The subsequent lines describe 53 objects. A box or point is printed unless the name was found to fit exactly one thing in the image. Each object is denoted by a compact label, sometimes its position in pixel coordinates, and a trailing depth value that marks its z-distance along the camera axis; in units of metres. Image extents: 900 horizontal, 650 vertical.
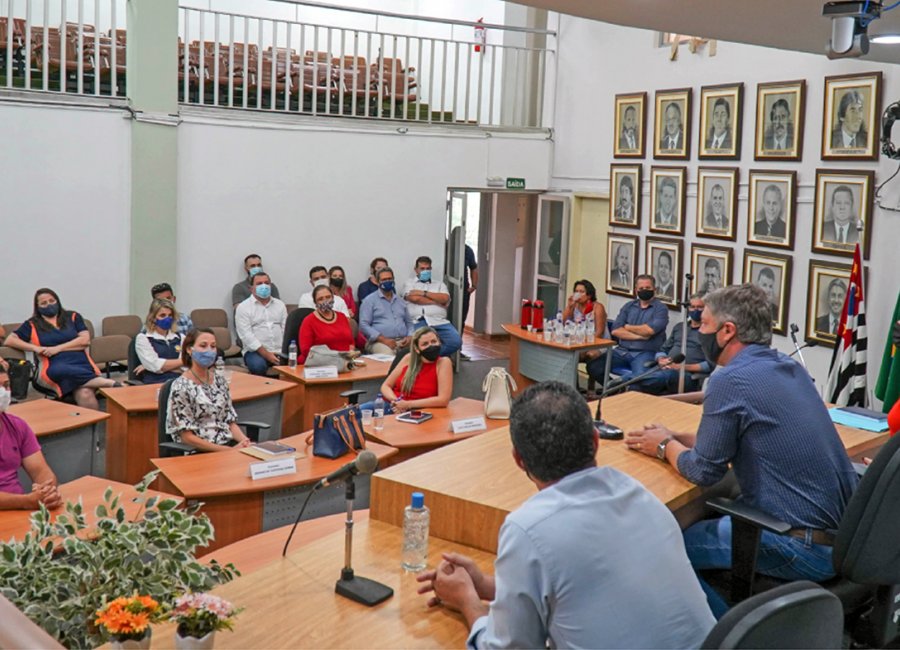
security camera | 4.10
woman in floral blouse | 5.25
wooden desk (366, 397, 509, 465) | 5.09
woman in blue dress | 7.60
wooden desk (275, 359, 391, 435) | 6.79
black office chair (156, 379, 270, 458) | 5.19
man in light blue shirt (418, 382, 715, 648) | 1.93
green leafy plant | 2.17
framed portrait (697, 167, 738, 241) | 8.95
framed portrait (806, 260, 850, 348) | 7.85
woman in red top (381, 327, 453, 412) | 6.04
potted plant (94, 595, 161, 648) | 1.95
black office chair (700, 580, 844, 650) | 1.66
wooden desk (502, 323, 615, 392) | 8.66
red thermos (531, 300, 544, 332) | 9.23
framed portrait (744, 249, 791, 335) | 8.41
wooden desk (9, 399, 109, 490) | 5.23
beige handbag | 5.57
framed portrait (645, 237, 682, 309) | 9.70
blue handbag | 4.72
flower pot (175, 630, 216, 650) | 2.11
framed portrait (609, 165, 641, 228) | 10.21
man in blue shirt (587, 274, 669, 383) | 8.94
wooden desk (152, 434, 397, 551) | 4.28
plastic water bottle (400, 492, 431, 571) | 2.74
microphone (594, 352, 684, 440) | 3.64
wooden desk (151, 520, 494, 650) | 2.31
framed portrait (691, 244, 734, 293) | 9.09
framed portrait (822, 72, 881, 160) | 7.48
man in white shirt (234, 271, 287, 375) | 8.95
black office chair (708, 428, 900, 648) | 2.76
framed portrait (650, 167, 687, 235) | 9.62
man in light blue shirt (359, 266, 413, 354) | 9.55
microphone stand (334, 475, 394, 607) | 2.51
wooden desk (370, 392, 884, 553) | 2.86
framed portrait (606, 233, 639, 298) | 10.34
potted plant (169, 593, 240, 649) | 2.09
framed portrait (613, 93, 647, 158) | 10.10
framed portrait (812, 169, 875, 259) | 7.57
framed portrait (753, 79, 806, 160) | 8.22
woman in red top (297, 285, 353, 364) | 7.78
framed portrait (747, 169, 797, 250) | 8.33
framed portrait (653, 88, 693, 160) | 9.51
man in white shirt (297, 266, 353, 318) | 9.80
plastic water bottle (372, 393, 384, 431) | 5.27
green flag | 7.00
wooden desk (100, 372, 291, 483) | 5.87
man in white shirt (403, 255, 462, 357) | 10.27
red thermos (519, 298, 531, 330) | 9.38
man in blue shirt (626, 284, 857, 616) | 3.02
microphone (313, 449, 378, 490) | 2.50
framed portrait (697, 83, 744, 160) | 8.88
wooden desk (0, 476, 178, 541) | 3.75
